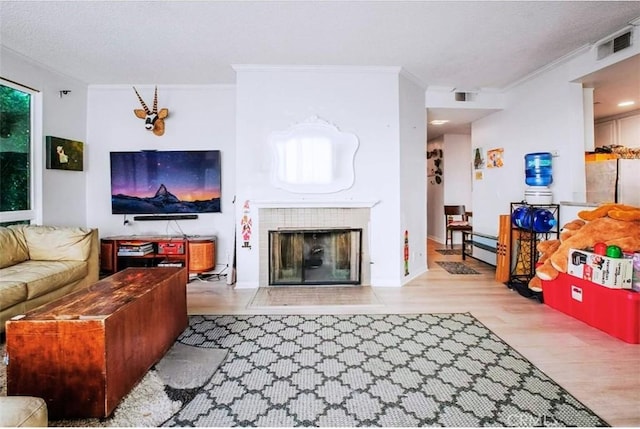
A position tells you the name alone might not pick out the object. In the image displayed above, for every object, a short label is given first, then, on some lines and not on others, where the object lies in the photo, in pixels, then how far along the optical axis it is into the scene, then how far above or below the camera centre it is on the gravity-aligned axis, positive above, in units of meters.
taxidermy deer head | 4.31 +1.33
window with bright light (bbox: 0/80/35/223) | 3.50 +0.70
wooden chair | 6.17 -0.16
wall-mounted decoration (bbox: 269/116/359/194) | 3.95 +0.69
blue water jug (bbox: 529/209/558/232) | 3.70 -0.11
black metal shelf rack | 3.88 -0.47
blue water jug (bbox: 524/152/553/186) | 4.00 +0.53
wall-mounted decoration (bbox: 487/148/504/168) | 4.93 +0.85
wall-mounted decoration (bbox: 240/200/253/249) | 3.97 -0.14
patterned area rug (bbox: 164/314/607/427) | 1.66 -1.03
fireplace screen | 4.04 -0.54
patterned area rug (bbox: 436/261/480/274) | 4.69 -0.84
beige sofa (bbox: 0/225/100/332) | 2.69 -0.46
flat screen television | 4.47 +0.52
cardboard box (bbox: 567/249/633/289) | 2.62 -0.49
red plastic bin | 2.48 -0.81
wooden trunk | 1.61 -0.72
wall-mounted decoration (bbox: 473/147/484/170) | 5.40 +0.90
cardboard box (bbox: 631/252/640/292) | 2.60 -0.50
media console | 4.17 -0.46
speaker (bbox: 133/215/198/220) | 4.52 -0.03
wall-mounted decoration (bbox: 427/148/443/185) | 7.23 +1.08
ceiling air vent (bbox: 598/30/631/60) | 3.08 +1.64
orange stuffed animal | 2.78 -0.22
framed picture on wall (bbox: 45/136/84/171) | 3.93 +0.78
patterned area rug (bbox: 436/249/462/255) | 6.05 -0.75
